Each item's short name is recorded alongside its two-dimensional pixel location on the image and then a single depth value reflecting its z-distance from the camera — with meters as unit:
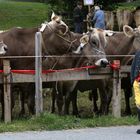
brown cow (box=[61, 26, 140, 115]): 13.46
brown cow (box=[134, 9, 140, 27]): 22.36
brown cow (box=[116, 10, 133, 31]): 22.62
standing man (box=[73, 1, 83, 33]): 23.59
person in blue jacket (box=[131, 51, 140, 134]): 10.65
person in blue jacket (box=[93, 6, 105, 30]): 20.92
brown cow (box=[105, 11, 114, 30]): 23.01
